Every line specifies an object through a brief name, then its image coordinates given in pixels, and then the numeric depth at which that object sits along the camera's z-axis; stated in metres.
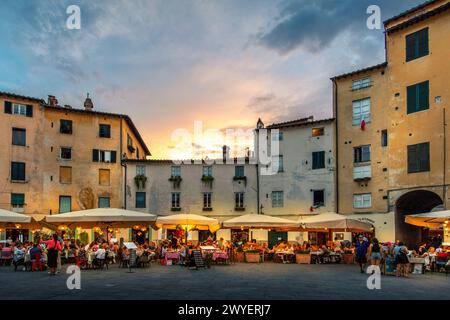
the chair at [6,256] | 29.16
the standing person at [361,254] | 24.30
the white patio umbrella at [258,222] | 30.77
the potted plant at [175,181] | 47.44
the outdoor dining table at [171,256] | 29.16
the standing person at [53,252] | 21.94
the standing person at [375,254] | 22.42
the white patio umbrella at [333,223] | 29.27
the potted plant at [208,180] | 47.19
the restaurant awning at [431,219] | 25.08
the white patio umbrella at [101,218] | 27.06
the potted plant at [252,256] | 31.48
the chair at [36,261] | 24.44
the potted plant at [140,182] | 47.51
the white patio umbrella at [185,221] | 30.25
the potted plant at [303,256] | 30.95
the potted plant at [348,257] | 31.56
